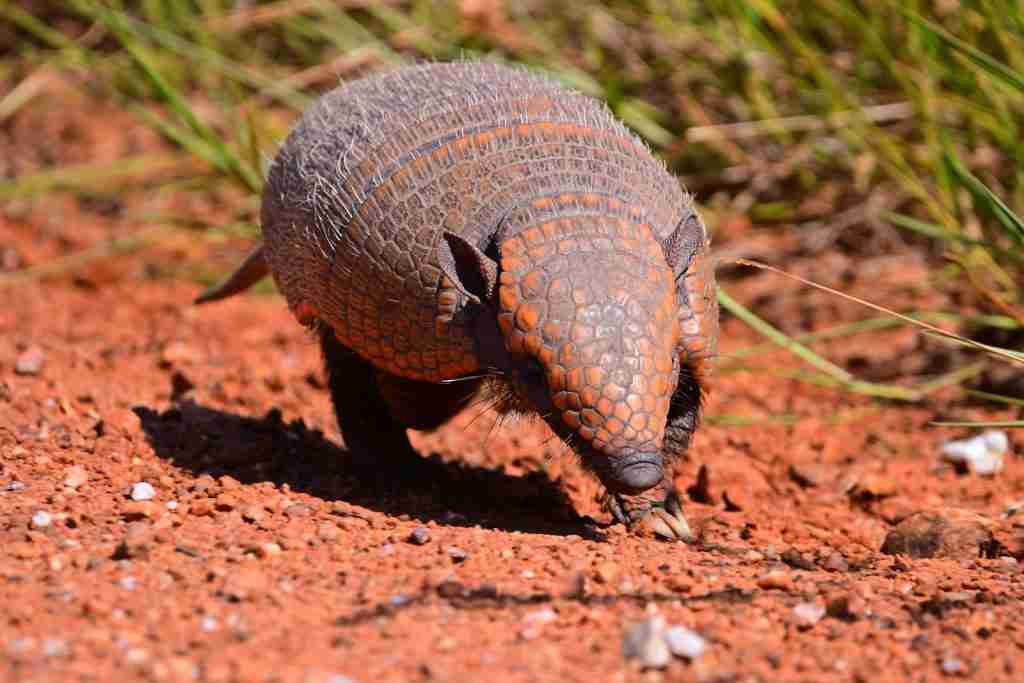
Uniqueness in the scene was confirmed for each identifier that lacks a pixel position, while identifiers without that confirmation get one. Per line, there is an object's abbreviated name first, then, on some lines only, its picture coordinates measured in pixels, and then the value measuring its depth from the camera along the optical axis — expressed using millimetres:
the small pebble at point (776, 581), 7238
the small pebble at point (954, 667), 6223
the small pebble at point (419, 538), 7934
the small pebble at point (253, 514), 8125
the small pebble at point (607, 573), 7203
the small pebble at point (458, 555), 7543
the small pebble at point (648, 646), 6074
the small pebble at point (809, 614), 6687
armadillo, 7477
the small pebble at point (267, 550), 7336
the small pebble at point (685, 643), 6191
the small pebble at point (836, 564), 8195
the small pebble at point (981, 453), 11141
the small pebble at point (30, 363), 11930
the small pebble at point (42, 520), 7574
